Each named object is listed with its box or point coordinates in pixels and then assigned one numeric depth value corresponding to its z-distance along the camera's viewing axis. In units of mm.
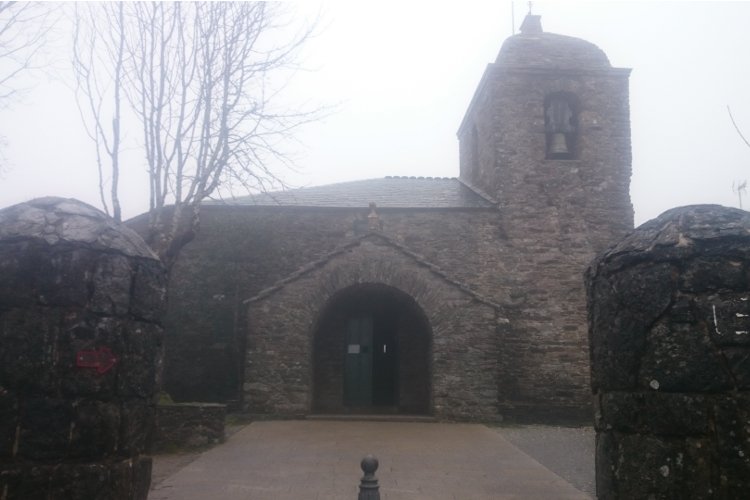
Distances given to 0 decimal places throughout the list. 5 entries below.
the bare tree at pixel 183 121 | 12188
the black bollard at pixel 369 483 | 5207
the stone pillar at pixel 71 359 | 2844
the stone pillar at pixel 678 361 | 2656
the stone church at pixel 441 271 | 15102
